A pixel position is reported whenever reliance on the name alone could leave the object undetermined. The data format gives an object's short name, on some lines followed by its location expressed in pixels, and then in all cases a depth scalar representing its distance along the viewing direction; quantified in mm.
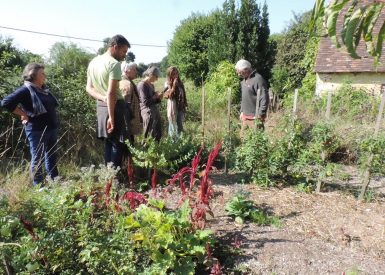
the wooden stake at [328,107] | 4340
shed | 12078
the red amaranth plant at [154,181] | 2944
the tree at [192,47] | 17375
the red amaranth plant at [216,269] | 2550
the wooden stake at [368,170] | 4070
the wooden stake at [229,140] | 5020
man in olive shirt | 3803
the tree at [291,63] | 16469
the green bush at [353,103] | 8344
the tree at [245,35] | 13648
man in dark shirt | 5312
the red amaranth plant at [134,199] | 2948
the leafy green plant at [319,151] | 4207
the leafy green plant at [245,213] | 3518
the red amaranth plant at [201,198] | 2719
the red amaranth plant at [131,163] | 3487
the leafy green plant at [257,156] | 4500
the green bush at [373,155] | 3965
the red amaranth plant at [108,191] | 2852
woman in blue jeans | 3986
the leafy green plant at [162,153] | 4305
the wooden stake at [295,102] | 4590
